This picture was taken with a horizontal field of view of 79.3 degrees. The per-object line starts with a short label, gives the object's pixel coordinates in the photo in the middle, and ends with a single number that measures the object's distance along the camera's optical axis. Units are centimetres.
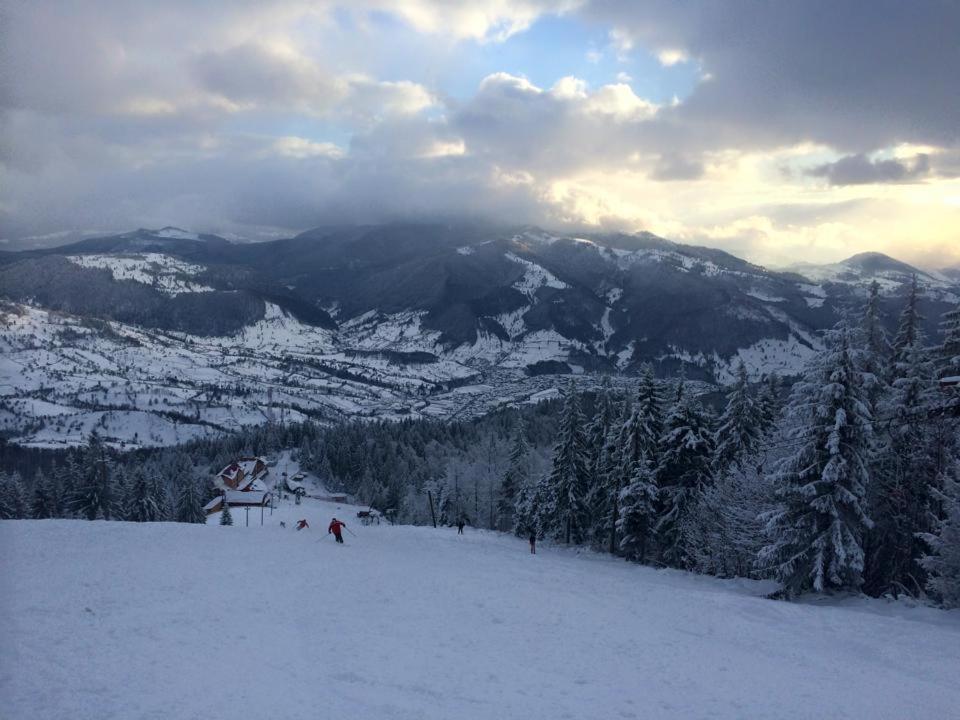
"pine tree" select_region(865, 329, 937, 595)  2609
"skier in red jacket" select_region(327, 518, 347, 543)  3081
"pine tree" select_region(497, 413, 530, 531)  6190
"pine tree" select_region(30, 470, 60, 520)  5925
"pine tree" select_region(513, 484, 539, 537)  5016
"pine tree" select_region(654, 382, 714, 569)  3519
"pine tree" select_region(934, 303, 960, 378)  2622
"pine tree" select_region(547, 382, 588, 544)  4456
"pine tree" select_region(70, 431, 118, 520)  5247
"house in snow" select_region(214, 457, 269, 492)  9481
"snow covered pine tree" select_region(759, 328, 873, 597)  2330
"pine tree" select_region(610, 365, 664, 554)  3600
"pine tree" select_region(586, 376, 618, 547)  4022
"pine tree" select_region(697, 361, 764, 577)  3084
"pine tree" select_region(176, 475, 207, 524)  6738
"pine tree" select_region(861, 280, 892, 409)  2878
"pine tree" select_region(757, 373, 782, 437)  4188
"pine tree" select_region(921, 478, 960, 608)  2005
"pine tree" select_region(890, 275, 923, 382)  2981
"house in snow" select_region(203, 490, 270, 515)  8588
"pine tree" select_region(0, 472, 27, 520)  5356
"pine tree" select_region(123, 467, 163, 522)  5831
